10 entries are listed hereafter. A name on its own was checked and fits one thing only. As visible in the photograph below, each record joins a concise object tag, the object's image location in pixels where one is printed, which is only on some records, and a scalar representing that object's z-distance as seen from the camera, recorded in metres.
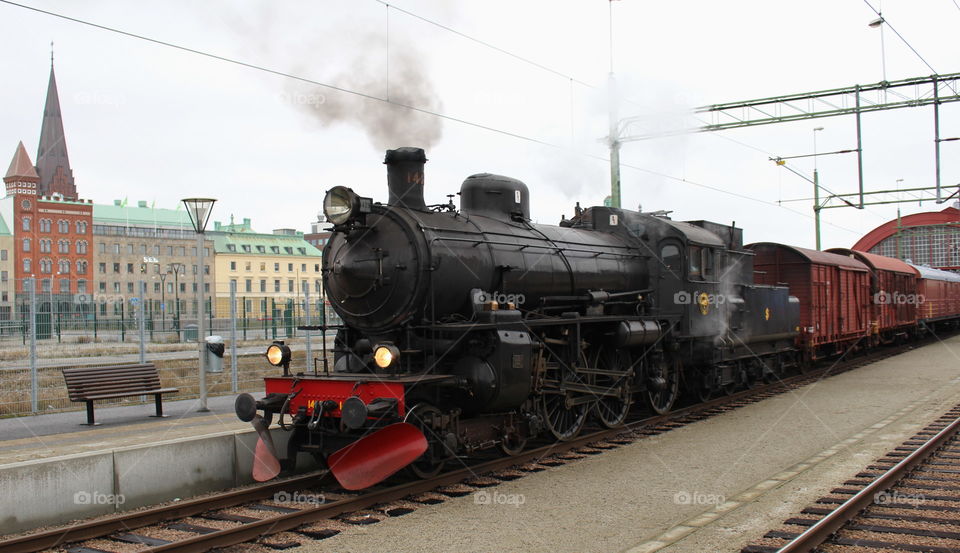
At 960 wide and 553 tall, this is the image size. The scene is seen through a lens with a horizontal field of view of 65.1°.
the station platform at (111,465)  6.71
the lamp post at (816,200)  27.68
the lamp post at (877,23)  15.17
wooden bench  10.70
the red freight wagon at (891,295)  25.41
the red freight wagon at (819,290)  18.98
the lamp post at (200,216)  11.55
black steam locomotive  7.86
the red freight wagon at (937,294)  30.36
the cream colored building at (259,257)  77.69
